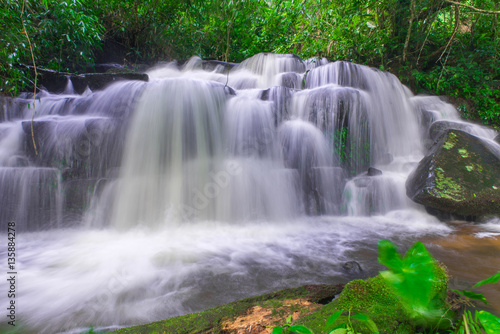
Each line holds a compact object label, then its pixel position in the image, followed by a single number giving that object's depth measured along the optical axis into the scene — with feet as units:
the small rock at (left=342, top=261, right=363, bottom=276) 8.60
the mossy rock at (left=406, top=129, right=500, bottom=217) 13.38
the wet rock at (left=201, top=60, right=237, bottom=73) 28.63
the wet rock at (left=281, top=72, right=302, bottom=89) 23.72
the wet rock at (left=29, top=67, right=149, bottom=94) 19.92
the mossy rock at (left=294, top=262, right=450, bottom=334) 3.97
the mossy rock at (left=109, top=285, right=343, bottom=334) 4.71
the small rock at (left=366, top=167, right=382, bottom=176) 17.76
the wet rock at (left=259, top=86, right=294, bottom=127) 18.62
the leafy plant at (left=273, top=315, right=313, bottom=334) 3.05
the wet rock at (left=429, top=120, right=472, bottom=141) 20.62
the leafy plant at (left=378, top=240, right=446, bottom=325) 1.91
